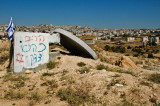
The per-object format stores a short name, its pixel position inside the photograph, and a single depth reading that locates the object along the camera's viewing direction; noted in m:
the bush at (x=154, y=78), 6.67
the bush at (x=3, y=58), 11.14
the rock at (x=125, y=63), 10.18
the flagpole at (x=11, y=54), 9.09
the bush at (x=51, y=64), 8.57
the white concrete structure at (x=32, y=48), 7.94
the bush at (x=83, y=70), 7.45
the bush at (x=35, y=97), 5.19
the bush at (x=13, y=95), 5.35
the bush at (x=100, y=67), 8.31
